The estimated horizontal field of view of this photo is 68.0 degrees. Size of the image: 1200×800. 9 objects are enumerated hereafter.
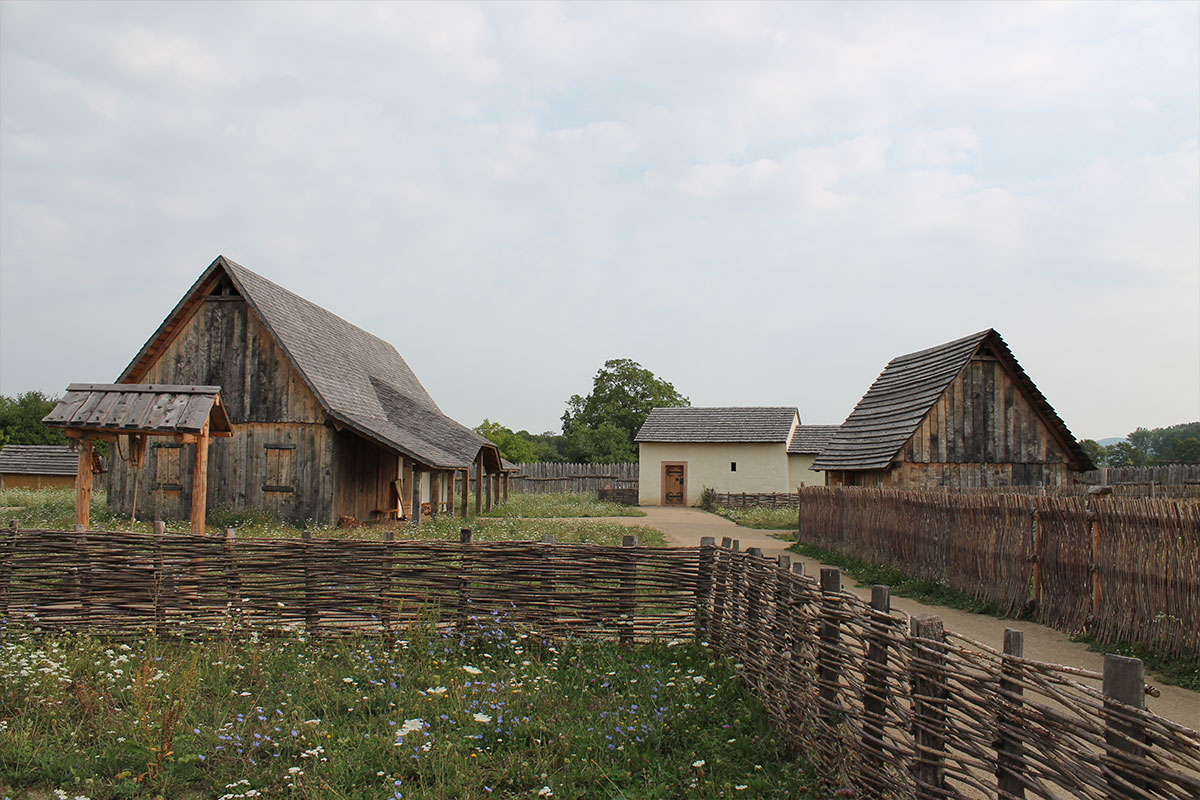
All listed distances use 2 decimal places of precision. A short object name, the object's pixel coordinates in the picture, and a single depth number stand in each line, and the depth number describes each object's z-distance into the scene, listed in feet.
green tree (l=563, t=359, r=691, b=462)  238.89
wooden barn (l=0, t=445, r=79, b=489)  165.68
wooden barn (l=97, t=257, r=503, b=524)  69.62
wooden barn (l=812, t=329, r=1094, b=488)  63.41
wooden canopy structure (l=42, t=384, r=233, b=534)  43.32
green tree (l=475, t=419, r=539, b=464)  193.26
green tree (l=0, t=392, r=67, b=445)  214.07
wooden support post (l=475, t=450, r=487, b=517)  98.41
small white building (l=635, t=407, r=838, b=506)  134.10
